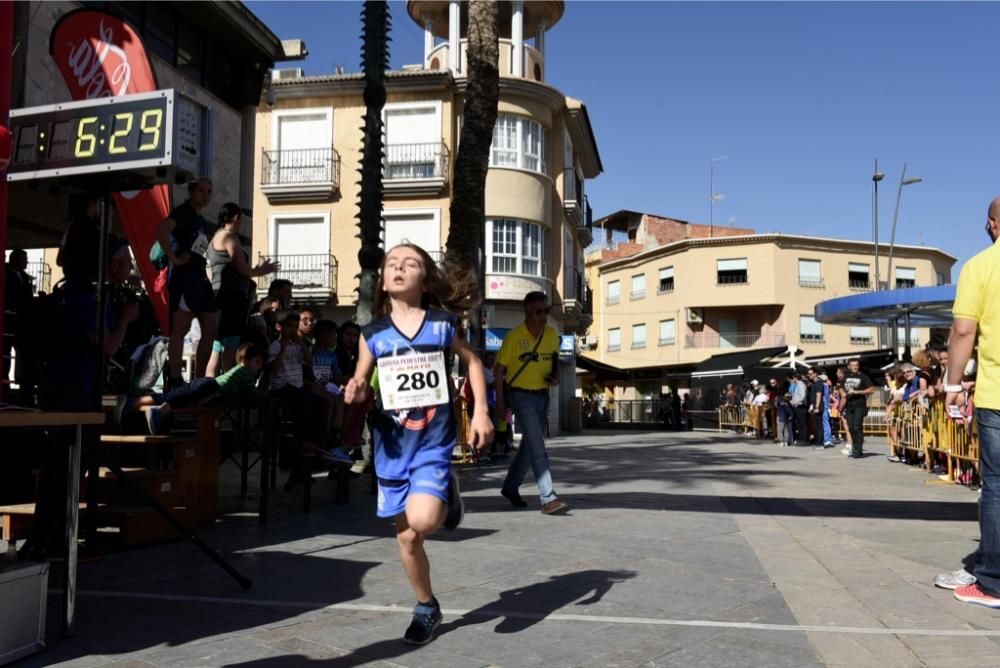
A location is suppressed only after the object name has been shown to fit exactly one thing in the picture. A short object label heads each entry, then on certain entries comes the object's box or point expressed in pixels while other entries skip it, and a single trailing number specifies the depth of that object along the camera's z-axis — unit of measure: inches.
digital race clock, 152.4
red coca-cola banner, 330.3
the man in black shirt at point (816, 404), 839.1
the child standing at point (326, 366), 320.2
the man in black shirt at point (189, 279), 270.4
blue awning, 715.2
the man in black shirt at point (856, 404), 668.1
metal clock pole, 167.6
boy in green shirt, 243.9
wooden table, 140.5
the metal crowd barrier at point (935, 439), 431.8
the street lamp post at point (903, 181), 1428.4
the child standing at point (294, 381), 321.4
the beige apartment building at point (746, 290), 2059.5
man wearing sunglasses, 291.1
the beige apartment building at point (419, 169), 1170.0
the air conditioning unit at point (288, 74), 1278.3
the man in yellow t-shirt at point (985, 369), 177.0
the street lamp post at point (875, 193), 1518.2
